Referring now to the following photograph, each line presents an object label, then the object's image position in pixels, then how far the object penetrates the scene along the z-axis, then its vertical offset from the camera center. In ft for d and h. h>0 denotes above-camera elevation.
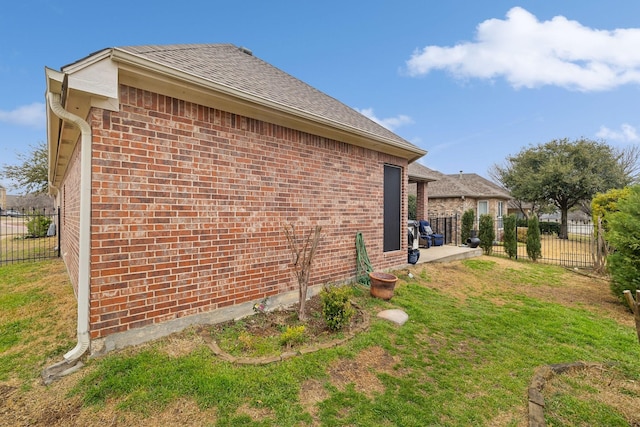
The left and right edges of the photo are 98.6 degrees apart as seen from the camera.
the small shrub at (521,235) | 60.16 -4.71
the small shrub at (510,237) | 35.65 -3.06
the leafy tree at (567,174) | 62.49 +9.28
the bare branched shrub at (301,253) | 13.70 -2.26
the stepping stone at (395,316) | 14.47 -5.55
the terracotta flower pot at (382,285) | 16.97 -4.48
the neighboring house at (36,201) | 139.48 +6.27
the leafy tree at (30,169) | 66.80 +10.82
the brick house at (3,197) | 167.94 +9.89
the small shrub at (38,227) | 51.44 -2.64
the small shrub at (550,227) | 76.03 -3.73
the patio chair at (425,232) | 37.47 -2.56
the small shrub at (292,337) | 11.28 -5.10
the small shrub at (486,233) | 37.19 -2.68
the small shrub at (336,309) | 12.78 -4.51
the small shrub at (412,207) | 60.59 +1.46
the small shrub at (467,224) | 42.14 -1.63
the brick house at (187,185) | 9.89 +1.33
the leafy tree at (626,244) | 17.99 -2.06
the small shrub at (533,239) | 34.40 -3.27
